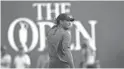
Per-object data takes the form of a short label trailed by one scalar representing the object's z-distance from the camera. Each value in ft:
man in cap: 49.19
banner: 135.64
